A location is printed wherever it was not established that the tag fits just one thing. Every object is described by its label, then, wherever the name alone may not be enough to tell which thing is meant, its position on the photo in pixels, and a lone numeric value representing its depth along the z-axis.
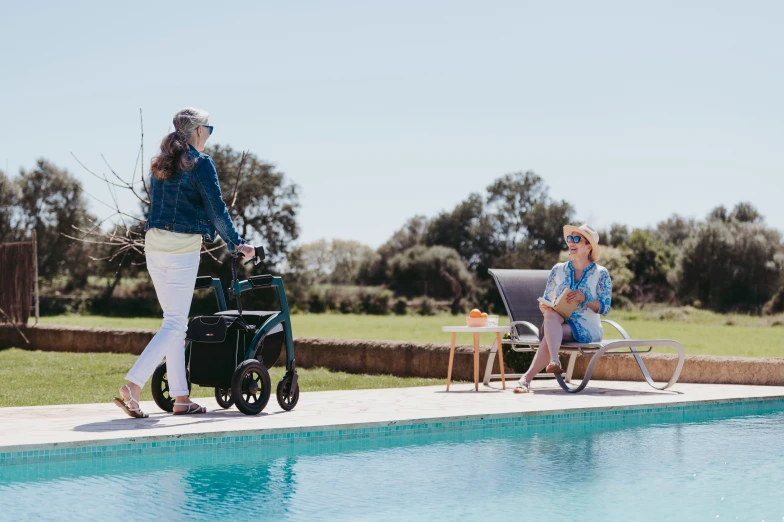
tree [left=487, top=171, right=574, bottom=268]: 64.75
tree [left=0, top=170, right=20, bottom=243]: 48.06
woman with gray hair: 5.13
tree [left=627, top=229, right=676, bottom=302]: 52.78
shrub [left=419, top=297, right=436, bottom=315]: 45.19
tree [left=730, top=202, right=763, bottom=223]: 58.81
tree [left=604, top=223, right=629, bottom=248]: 62.53
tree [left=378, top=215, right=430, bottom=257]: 73.12
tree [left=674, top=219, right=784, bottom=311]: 43.59
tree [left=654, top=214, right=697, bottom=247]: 67.81
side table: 7.02
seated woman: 7.19
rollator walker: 5.32
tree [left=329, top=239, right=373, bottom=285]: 86.38
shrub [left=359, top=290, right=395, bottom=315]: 43.72
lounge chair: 7.08
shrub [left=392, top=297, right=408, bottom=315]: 44.28
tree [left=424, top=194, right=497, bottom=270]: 67.06
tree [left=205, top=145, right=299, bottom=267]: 47.00
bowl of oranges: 7.29
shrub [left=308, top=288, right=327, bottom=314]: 43.59
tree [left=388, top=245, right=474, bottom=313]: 51.72
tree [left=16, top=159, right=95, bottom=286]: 48.81
